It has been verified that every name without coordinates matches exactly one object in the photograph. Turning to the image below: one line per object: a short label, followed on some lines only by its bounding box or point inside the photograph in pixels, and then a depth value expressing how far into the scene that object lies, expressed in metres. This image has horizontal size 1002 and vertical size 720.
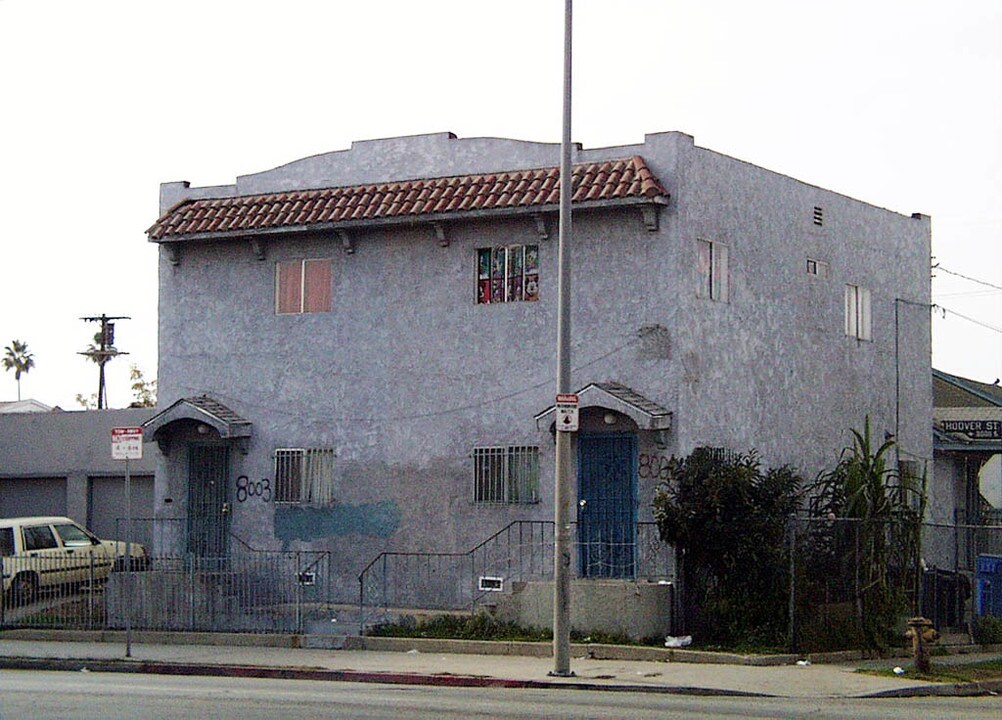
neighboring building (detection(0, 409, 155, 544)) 38.22
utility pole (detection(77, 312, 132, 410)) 65.56
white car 27.72
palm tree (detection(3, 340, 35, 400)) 123.56
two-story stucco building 24.50
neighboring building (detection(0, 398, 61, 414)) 69.38
